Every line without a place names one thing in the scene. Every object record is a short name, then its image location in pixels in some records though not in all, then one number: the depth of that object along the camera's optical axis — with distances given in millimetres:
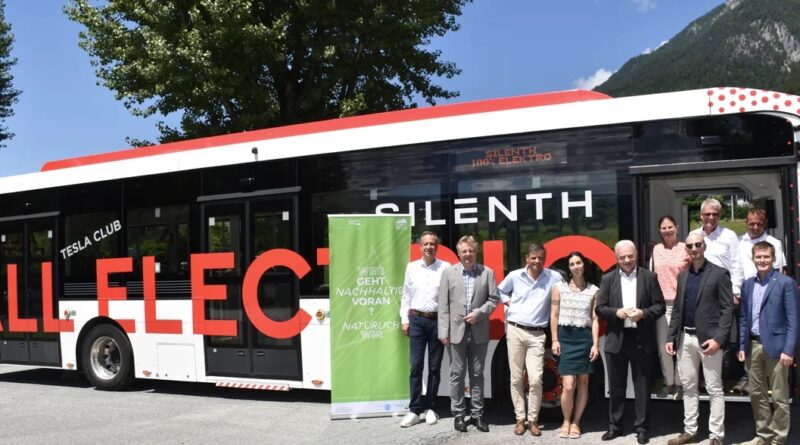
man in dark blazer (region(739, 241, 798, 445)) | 5453
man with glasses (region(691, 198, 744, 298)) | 6020
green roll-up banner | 7113
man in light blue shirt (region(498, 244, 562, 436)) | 6285
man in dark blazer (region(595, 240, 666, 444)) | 5867
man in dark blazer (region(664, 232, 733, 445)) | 5578
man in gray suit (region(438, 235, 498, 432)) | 6430
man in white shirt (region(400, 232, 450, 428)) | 6750
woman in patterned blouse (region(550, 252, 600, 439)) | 6109
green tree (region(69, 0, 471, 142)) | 15031
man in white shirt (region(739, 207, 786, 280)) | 6012
